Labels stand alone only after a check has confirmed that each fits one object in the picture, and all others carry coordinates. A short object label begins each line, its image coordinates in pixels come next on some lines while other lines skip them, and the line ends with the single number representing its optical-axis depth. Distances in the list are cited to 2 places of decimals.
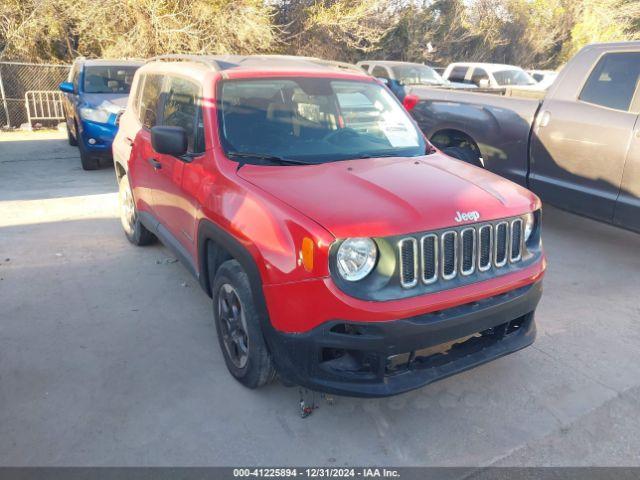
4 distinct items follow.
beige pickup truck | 4.84
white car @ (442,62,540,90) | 14.82
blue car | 8.51
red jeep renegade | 2.48
